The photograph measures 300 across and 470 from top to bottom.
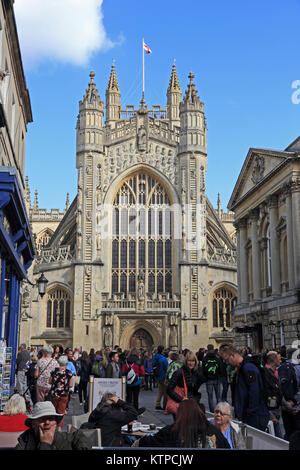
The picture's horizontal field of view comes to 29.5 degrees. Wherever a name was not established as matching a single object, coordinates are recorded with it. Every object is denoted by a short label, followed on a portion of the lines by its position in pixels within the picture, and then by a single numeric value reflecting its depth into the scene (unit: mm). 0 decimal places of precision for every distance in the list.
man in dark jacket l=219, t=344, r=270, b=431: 6887
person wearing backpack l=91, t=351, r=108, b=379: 11867
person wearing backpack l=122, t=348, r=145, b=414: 11837
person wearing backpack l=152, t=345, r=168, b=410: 14070
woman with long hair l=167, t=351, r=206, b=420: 8016
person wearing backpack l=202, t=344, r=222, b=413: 11625
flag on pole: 44531
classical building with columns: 23188
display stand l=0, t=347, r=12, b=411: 10992
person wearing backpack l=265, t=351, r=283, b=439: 6996
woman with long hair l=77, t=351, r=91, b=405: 14486
